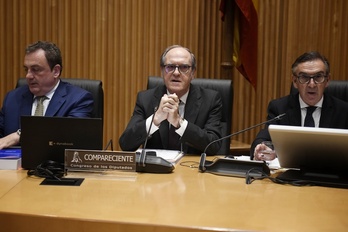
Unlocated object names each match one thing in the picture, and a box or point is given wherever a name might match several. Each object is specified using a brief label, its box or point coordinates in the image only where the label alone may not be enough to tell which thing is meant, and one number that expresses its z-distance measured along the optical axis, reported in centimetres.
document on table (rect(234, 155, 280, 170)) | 221
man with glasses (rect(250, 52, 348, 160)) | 279
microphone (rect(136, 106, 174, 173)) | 205
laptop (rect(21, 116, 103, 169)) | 195
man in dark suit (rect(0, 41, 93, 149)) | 290
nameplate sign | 194
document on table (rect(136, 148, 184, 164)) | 232
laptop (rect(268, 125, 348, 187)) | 178
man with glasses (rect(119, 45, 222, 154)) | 259
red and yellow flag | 403
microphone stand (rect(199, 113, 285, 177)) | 205
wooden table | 138
